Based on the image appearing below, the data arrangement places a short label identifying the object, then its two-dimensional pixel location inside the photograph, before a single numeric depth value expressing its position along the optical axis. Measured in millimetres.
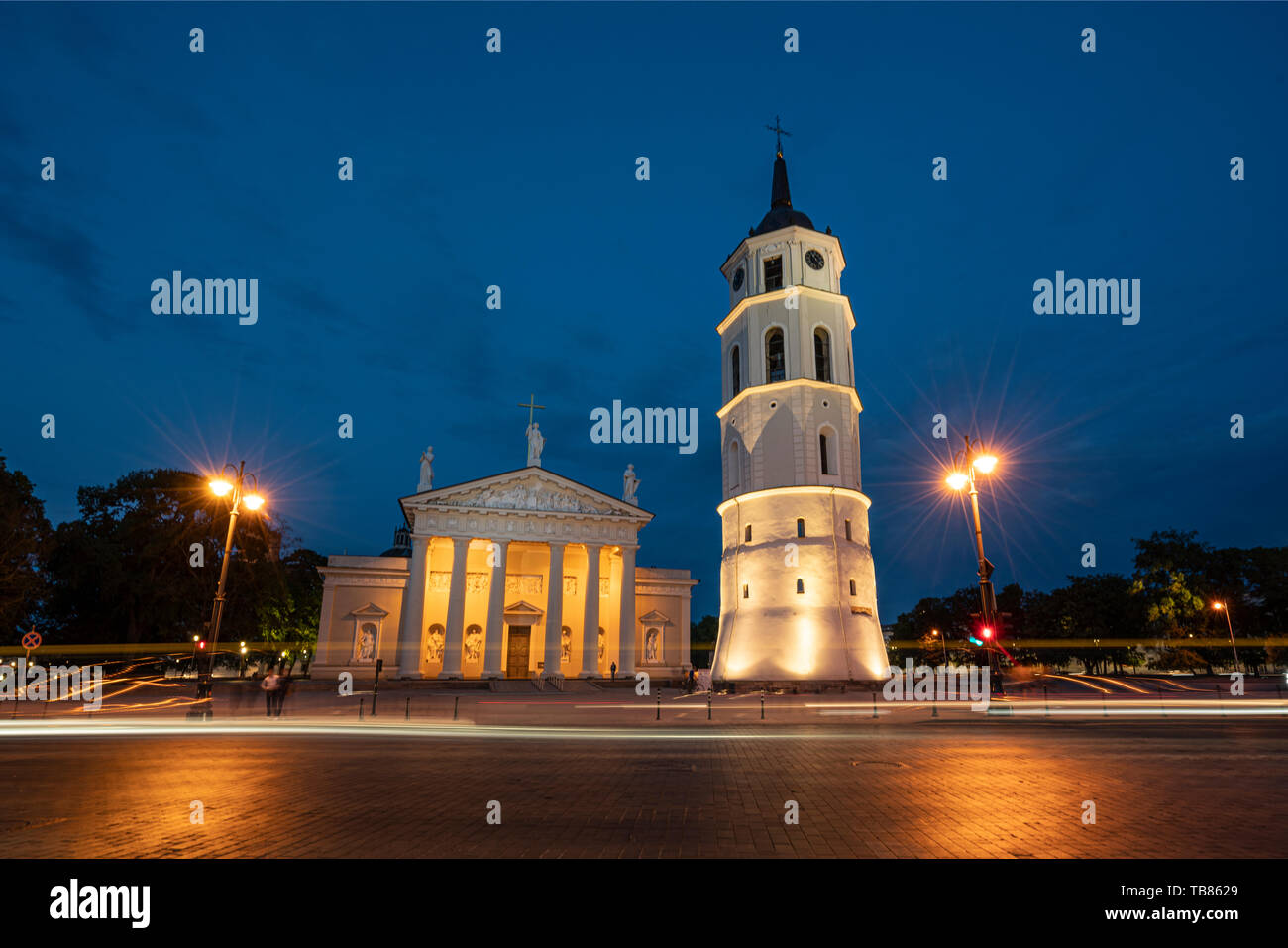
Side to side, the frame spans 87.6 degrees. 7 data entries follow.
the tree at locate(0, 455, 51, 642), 35844
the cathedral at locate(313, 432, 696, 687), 43438
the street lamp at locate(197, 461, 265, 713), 18875
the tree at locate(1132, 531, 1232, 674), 51156
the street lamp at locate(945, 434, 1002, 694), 17094
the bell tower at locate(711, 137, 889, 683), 35656
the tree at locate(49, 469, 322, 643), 45969
